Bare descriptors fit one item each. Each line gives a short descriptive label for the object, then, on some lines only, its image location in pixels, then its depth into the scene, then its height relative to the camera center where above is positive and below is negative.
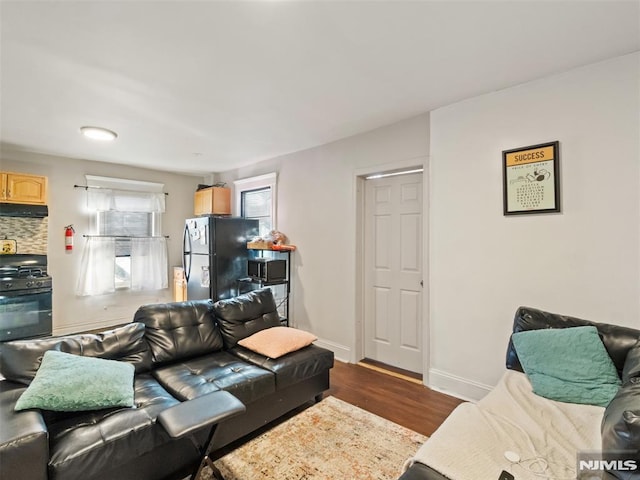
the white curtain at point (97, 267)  4.70 -0.39
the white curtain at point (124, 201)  4.80 +0.66
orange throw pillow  2.51 -0.83
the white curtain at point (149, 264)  5.19 -0.37
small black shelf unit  4.26 -0.59
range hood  3.79 +0.40
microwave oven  4.03 -0.37
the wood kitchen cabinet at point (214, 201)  5.23 +0.69
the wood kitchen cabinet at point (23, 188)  3.79 +0.67
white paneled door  3.32 -0.33
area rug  1.86 -1.36
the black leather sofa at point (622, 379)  1.07 -0.65
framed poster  2.30 +0.46
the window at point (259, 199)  4.61 +0.67
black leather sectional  1.40 -0.92
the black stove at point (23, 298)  3.67 -0.68
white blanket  1.29 -0.92
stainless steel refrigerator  4.34 -0.18
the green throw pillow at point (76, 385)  1.57 -0.76
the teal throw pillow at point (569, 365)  1.78 -0.75
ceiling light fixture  3.31 +1.17
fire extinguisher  4.58 +0.07
